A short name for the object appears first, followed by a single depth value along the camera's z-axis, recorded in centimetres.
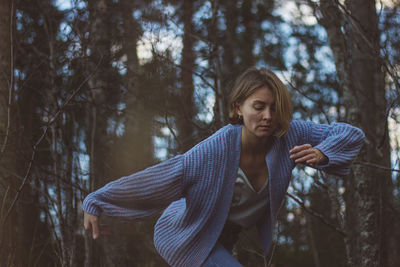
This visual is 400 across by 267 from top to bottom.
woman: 264
